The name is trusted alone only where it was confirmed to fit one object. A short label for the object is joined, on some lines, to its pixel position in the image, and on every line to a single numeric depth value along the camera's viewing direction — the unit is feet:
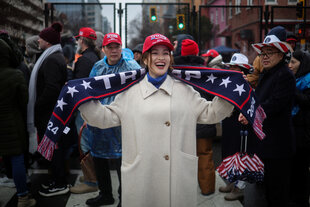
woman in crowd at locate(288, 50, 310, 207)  10.73
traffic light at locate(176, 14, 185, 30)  31.17
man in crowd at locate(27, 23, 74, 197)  12.38
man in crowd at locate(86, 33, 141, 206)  11.08
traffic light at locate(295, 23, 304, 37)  30.99
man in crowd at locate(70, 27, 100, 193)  13.20
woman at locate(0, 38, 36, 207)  11.00
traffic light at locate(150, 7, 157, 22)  36.02
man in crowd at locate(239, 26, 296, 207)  9.59
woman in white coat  7.13
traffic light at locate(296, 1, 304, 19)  29.42
